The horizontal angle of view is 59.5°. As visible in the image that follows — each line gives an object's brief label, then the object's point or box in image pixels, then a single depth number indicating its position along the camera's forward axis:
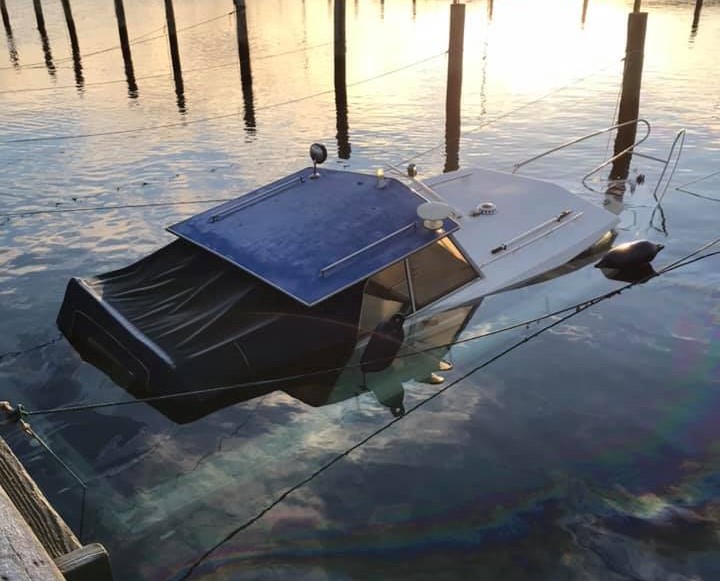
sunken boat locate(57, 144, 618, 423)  7.29
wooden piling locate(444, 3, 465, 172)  19.52
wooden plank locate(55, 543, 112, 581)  2.60
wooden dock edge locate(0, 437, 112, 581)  2.00
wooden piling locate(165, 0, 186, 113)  29.04
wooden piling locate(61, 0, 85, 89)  35.23
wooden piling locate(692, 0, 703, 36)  42.44
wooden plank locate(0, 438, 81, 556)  3.03
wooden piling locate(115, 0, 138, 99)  31.25
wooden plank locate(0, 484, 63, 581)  1.95
